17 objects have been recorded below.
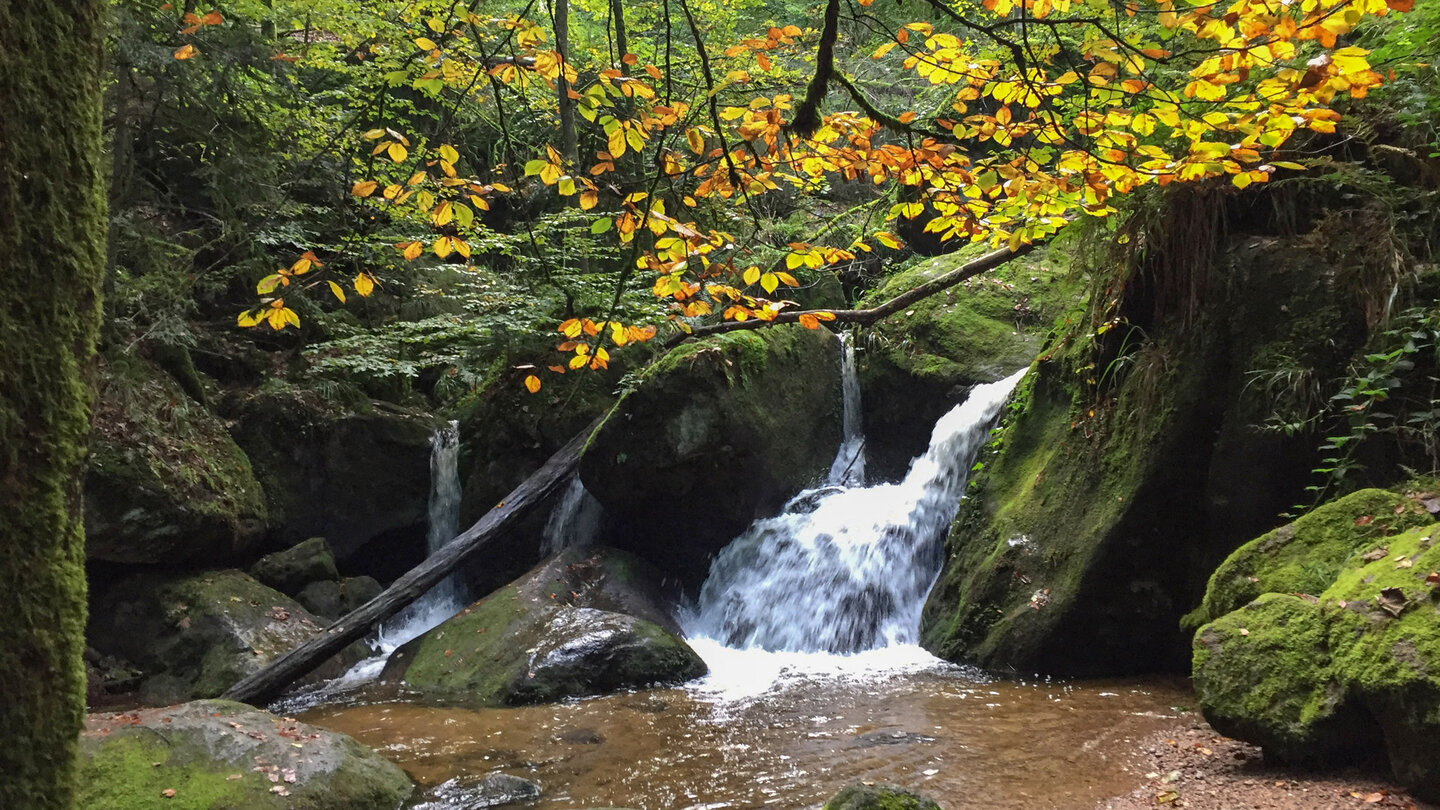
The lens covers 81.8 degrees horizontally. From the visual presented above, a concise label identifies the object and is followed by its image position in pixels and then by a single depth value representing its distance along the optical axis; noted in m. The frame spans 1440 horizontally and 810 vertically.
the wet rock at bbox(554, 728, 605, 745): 5.49
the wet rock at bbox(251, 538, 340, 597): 9.17
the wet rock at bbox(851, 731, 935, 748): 4.80
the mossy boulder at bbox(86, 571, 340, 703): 7.73
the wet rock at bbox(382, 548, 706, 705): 6.87
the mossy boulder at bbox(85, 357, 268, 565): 8.23
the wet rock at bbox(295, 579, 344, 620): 9.04
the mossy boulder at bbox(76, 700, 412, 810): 4.11
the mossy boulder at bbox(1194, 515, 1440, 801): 2.93
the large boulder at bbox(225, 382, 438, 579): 10.31
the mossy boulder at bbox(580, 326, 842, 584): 8.92
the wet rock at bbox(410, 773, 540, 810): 4.49
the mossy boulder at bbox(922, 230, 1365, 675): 5.11
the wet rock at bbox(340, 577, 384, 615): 9.29
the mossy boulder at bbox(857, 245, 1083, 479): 9.98
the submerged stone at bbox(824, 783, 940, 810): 2.82
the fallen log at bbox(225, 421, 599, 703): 7.28
